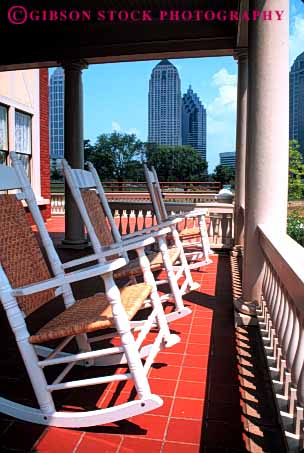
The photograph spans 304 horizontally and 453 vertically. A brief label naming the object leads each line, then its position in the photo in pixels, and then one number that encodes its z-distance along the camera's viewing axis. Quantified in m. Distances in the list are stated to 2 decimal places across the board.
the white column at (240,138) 6.14
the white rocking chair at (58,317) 1.88
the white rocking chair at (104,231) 2.94
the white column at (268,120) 3.02
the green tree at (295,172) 11.45
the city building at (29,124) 8.74
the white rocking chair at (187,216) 4.99
